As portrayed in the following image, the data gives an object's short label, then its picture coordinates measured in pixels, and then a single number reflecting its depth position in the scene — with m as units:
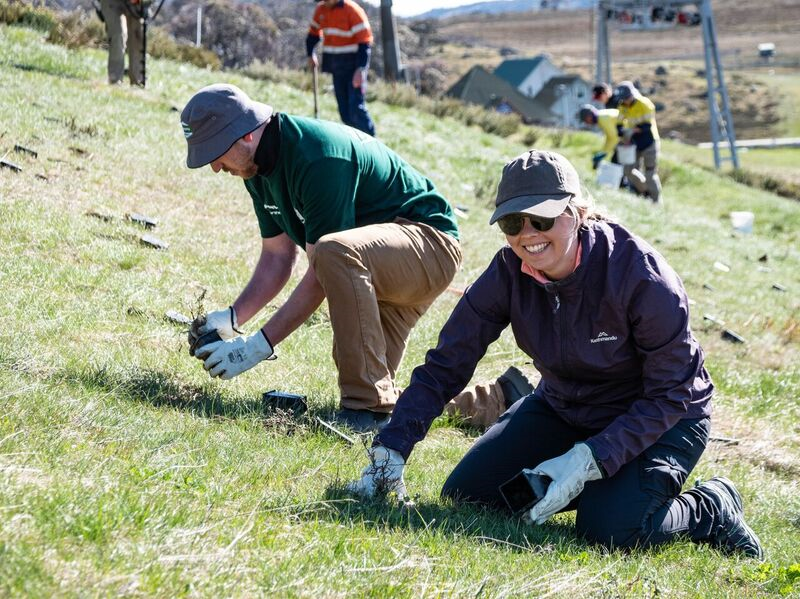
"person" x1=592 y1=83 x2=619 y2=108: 18.75
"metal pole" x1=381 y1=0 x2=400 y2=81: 24.24
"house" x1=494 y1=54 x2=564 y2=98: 74.88
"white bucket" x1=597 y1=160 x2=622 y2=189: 17.34
